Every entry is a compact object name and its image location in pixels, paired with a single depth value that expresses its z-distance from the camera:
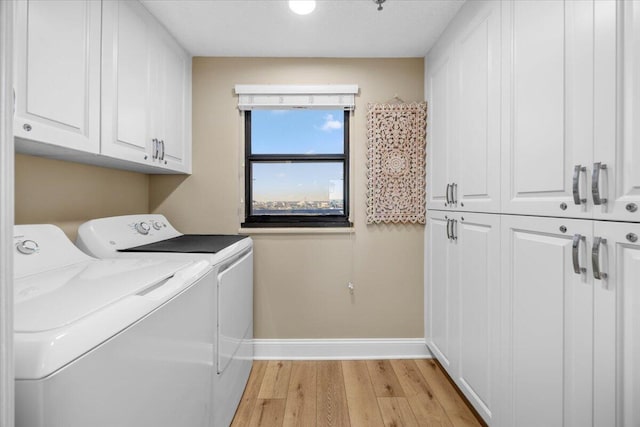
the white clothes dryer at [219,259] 1.57
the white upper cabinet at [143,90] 1.50
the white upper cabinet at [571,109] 0.89
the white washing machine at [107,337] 0.58
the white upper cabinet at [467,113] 1.54
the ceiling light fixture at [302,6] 1.78
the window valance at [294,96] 2.45
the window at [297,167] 2.62
